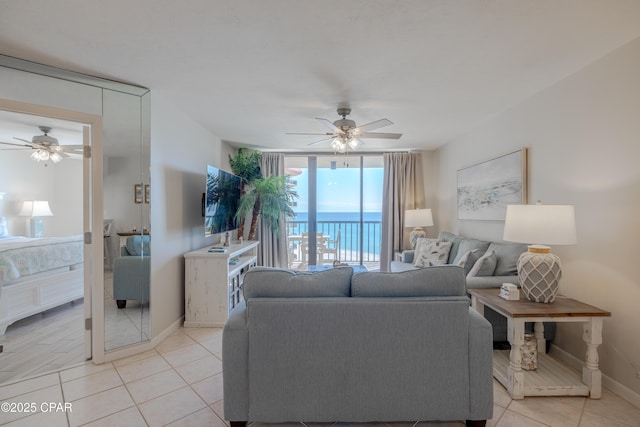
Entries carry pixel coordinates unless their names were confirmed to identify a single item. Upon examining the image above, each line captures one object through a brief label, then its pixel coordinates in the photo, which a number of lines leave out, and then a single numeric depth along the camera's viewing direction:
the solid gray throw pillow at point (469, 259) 3.10
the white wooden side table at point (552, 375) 1.91
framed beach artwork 3.02
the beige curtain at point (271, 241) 5.21
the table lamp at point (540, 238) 2.02
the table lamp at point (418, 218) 4.64
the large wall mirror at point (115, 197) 2.30
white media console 3.21
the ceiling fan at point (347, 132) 2.98
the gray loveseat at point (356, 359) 1.56
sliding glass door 5.45
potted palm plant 4.38
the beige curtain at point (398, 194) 5.23
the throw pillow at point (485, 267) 2.80
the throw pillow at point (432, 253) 3.83
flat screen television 3.39
